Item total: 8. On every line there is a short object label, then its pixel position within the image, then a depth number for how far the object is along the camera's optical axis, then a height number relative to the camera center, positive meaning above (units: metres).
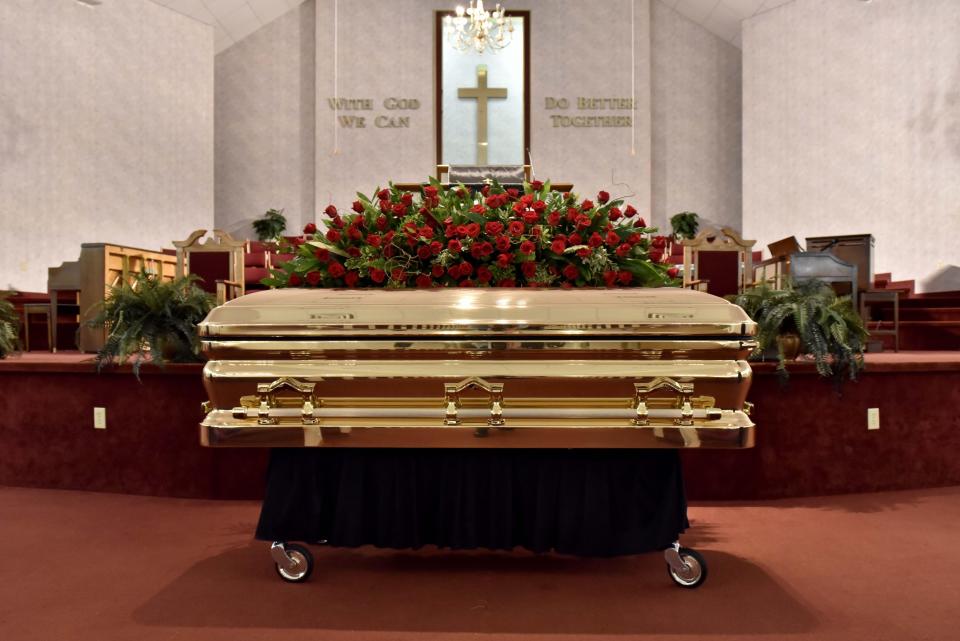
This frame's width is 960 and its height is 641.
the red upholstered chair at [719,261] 6.58 +0.54
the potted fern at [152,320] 3.19 -0.01
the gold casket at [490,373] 1.89 -0.15
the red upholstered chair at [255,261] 8.99 +0.79
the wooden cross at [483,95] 10.77 +3.52
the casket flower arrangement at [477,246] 2.29 +0.24
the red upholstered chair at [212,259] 6.95 +0.60
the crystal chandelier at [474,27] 9.42 +4.13
